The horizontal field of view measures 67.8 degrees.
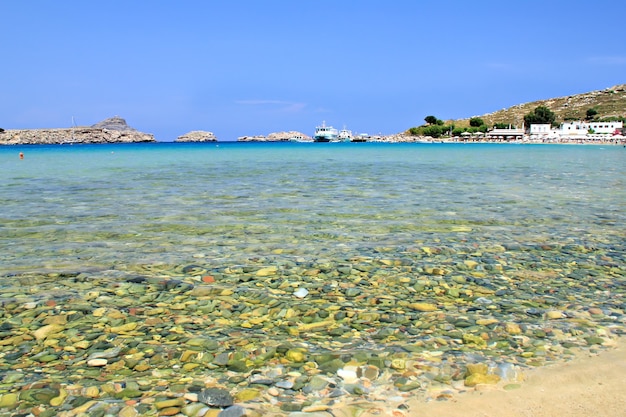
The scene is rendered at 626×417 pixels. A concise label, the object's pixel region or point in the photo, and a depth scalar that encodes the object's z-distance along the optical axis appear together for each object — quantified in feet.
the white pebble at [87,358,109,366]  13.64
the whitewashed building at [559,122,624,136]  539.70
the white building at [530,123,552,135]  595.06
